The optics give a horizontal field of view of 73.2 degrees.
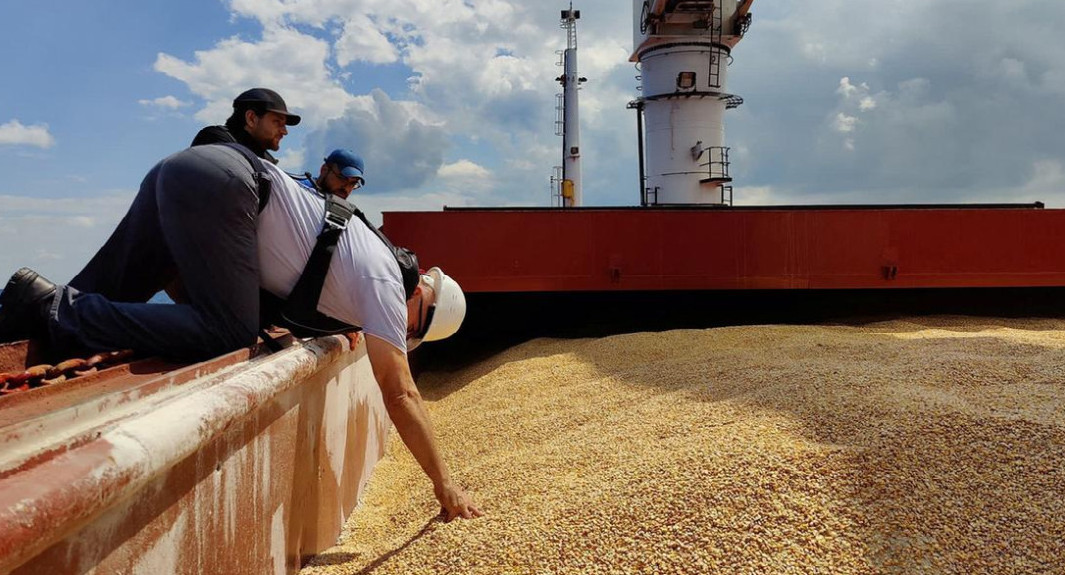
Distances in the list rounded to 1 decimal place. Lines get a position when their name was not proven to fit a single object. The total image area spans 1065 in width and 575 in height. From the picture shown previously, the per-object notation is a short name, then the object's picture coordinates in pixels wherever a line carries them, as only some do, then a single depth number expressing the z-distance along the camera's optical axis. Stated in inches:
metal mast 727.7
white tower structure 478.6
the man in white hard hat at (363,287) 82.8
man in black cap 91.3
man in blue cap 153.6
